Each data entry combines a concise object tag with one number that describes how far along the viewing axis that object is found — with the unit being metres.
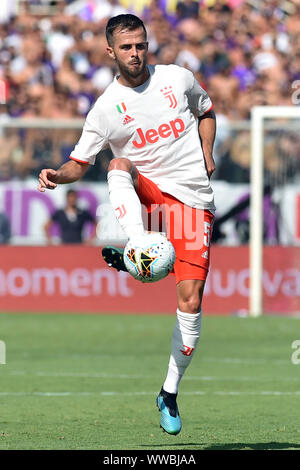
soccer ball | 12.59
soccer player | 13.98
